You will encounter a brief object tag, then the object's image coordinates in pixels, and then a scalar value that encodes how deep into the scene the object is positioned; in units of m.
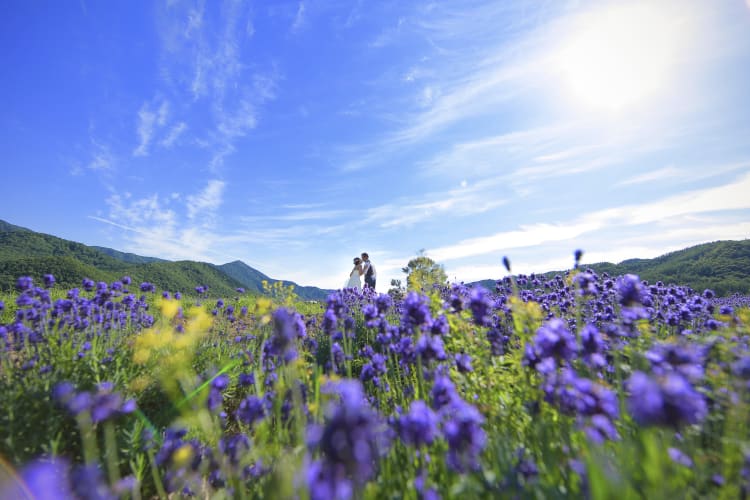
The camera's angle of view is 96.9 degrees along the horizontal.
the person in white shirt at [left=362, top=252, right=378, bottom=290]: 14.50
